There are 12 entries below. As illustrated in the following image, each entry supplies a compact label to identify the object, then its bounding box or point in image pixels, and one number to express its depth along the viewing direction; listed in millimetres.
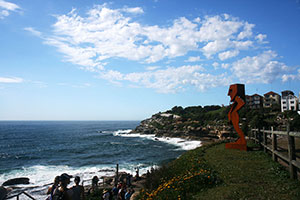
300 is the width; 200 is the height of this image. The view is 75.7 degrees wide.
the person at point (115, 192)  10891
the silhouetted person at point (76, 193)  4936
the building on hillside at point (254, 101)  81688
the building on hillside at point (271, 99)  78550
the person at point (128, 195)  9705
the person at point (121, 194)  9672
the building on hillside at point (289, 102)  63703
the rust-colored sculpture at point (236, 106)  13547
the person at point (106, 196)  9844
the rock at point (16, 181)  22109
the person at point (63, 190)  4336
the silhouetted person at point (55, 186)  4822
